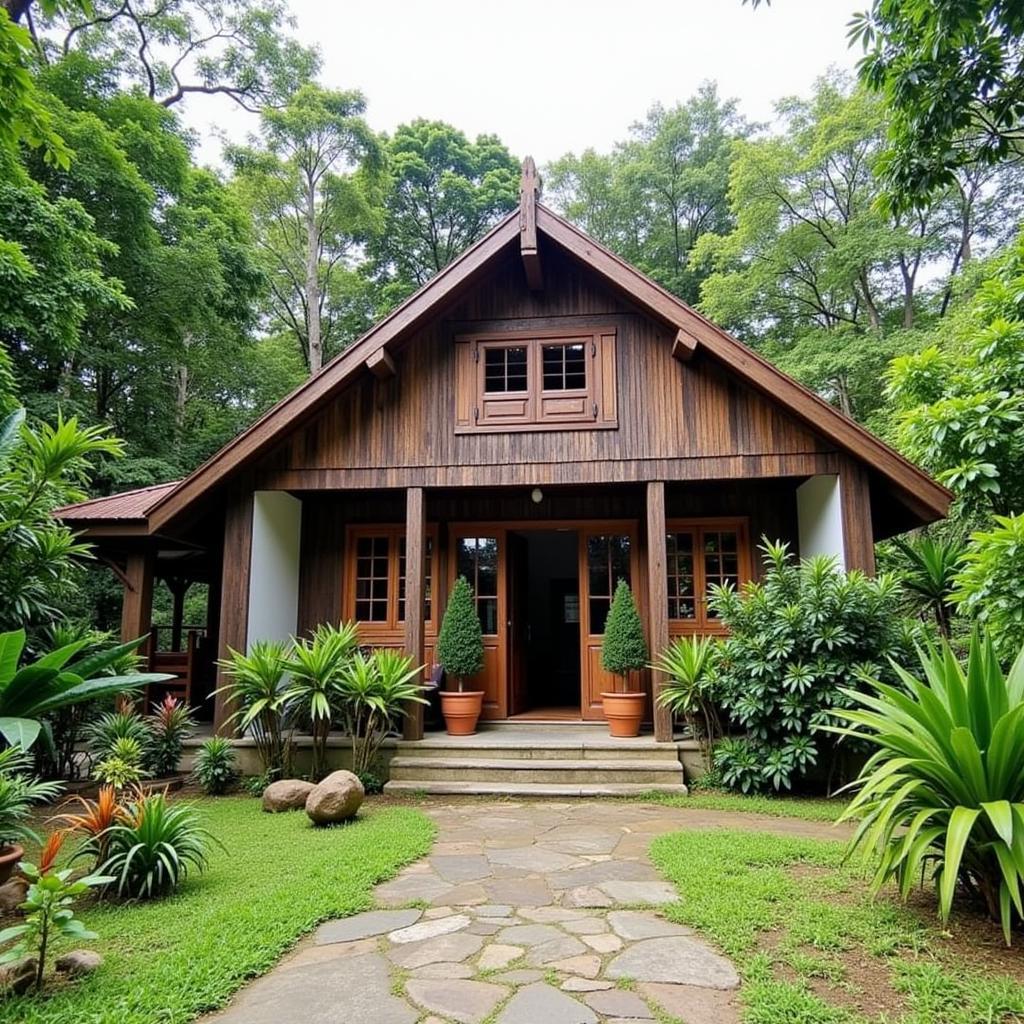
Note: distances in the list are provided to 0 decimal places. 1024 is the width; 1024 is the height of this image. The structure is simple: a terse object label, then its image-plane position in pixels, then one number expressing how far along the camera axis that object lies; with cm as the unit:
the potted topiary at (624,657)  666
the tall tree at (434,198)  1980
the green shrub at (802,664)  560
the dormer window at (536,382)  698
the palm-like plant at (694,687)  604
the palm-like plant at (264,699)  594
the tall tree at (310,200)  1738
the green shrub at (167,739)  629
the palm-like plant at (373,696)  589
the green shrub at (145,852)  334
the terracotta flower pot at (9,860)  296
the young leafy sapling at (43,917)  233
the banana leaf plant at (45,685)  305
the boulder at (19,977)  237
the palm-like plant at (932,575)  692
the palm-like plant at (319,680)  586
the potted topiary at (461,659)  693
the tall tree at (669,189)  1975
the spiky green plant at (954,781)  257
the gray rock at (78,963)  253
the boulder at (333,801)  471
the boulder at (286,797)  524
